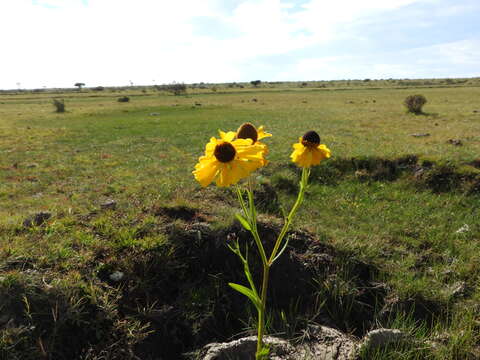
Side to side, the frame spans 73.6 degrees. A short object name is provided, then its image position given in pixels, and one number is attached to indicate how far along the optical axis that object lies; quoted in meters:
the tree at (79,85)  127.31
